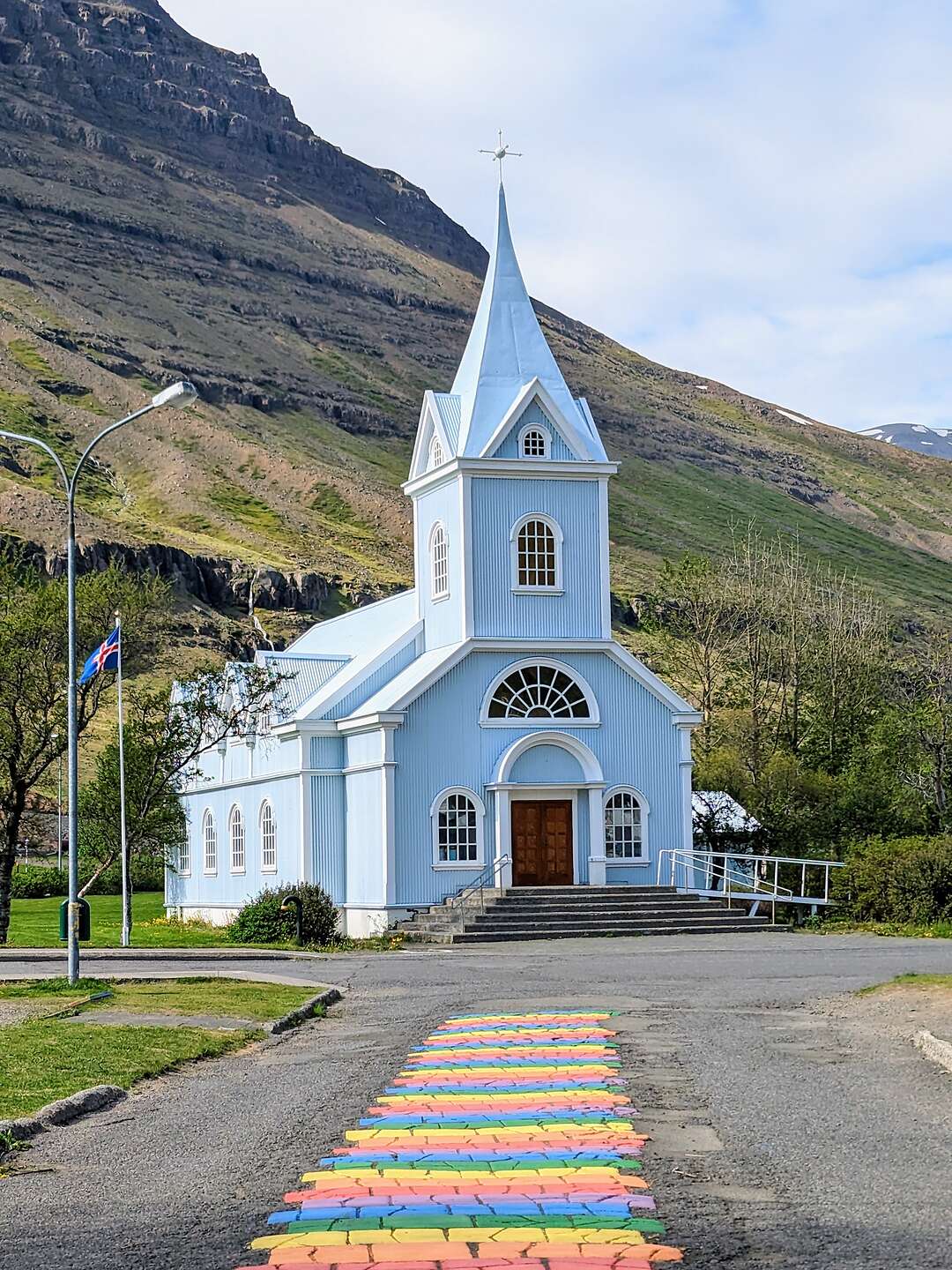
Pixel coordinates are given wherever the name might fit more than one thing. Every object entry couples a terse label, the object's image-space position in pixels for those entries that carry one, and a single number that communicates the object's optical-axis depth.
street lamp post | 20.90
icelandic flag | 31.70
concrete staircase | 34.84
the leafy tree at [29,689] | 36.28
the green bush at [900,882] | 35.19
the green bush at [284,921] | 33.84
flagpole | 36.29
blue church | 37.91
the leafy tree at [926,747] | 47.31
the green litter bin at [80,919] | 22.47
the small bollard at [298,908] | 33.50
